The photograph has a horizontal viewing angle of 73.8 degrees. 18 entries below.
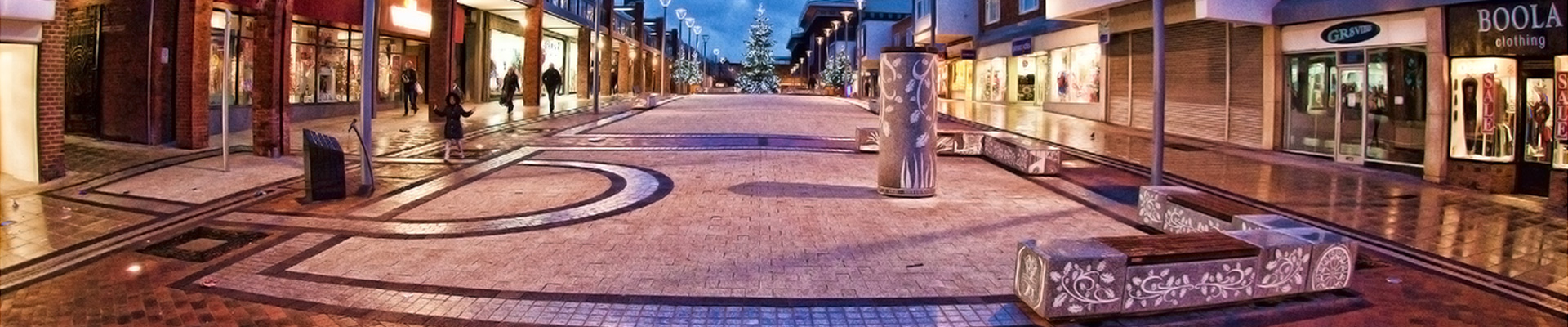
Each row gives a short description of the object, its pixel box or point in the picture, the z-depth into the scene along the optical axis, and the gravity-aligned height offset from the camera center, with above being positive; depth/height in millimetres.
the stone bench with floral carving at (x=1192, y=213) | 7453 -553
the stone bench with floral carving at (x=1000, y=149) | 13891 -152
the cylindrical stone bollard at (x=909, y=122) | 11008 +161
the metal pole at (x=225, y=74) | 12402 +614
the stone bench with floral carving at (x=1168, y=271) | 5695 -738
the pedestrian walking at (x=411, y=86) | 27875 +1142
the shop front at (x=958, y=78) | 50328 +3076
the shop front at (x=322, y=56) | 22062 +1746
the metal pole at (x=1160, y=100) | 10688 +435
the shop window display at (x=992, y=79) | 42809 +2520
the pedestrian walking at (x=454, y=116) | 15219 +194
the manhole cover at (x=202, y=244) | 7586 -915
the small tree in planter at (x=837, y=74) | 79169 +4943
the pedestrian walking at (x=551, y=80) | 34562 +1741
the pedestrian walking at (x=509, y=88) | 30469 +1224
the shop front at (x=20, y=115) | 11719 +78
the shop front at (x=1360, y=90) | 15867 +901
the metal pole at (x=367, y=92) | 11227 +399
